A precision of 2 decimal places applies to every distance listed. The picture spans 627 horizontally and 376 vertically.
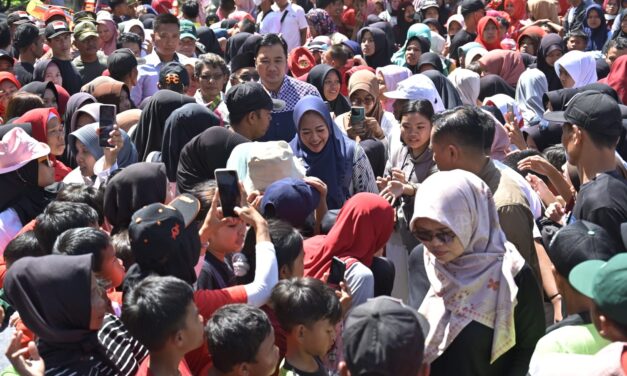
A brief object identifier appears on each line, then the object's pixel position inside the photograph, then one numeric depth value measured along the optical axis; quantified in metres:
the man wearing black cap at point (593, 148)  4.50
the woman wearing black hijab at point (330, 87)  8.44
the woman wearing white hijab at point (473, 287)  3.58
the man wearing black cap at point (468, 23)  12.57
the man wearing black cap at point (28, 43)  10.05
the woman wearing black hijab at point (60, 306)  3.40
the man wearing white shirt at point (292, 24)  12.57
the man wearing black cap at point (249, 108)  6.00
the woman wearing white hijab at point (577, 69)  8.80
